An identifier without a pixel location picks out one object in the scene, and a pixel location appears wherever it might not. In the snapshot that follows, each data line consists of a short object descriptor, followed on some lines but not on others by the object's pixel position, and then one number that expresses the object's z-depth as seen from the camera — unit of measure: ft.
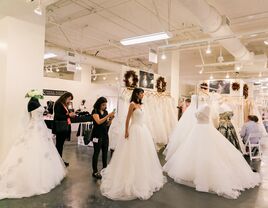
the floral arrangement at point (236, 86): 27.07
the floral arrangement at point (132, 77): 19.08
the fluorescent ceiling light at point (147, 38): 16.19
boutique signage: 32.91
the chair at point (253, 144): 19.63
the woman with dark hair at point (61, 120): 14.19
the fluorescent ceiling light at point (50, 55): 25.38
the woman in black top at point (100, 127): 12.91
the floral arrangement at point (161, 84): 23.95
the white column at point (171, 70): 27.59
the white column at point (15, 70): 12.20
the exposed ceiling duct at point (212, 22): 13.12
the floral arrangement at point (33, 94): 12.39
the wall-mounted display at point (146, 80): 21.31
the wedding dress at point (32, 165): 10.52
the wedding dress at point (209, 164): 11.76
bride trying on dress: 10.68
